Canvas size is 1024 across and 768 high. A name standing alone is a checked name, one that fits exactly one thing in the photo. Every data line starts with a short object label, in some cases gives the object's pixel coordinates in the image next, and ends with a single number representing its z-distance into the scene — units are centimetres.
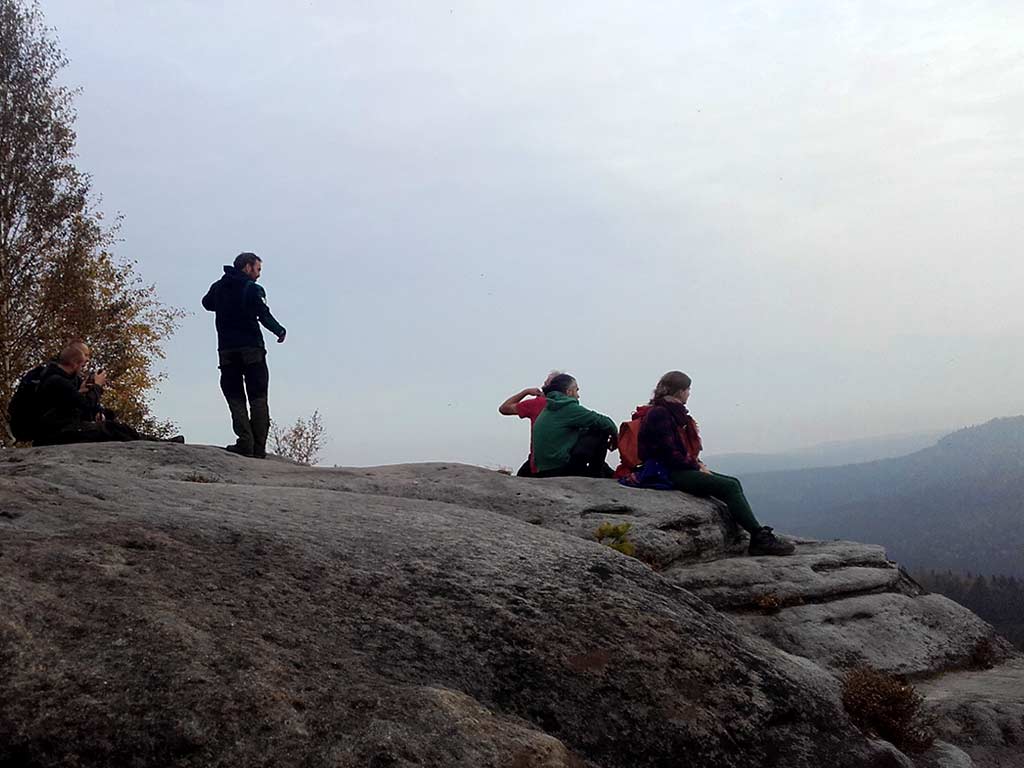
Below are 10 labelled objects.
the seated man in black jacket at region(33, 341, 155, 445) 1344
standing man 1403
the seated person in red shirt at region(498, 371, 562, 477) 1577
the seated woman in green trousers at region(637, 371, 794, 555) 1338
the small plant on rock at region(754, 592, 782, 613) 1163
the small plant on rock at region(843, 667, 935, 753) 796
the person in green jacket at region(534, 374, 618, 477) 1461
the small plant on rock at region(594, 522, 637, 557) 1205
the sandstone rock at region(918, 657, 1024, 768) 891
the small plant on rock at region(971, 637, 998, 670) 1224
